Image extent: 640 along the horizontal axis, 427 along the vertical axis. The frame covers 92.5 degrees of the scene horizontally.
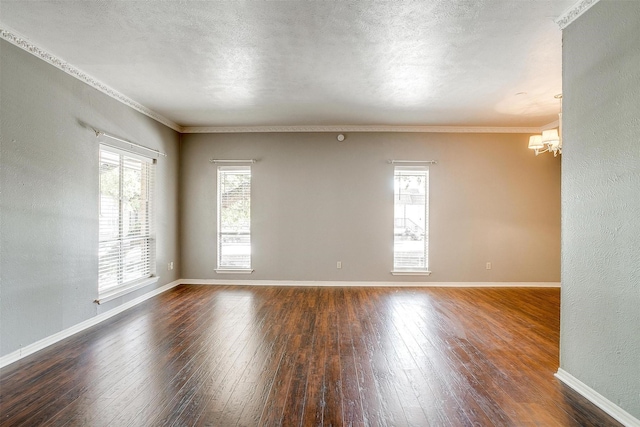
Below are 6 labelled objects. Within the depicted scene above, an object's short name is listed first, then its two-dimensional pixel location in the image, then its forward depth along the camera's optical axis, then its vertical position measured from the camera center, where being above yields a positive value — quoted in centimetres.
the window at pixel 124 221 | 382 -12
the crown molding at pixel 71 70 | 263 +150
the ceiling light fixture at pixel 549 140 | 381 +95
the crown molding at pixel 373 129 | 541 +151
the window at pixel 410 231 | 548 -31
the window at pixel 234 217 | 555 -8
